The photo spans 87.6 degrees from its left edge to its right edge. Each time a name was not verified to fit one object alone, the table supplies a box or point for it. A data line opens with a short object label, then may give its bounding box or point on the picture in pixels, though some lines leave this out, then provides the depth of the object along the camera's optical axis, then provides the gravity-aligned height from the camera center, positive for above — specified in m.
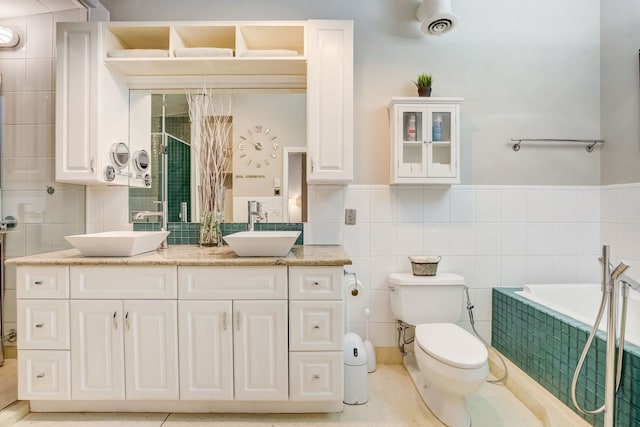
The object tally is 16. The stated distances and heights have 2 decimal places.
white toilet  1.54 -0.67
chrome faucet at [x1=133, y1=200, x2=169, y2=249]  2.10 -0.02
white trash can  1.83 -0.90
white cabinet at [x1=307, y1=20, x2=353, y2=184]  2.04 +0.69
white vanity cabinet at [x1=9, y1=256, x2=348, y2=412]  1.67 -0.60
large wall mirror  2.26 +0.41
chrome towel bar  2.34 +0.51
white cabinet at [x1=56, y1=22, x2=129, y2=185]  2.01 +0.66
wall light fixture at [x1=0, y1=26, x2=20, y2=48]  2.01 +1.07
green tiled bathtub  1.31 -0.71
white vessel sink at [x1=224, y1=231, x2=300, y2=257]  1.70 -0.16
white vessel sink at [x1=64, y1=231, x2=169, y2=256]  1.69 -0.16
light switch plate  2.29 -0.03
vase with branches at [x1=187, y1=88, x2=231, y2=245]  2.17 +0.41
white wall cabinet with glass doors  2.16 +0.51
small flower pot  2.19 +0.80
